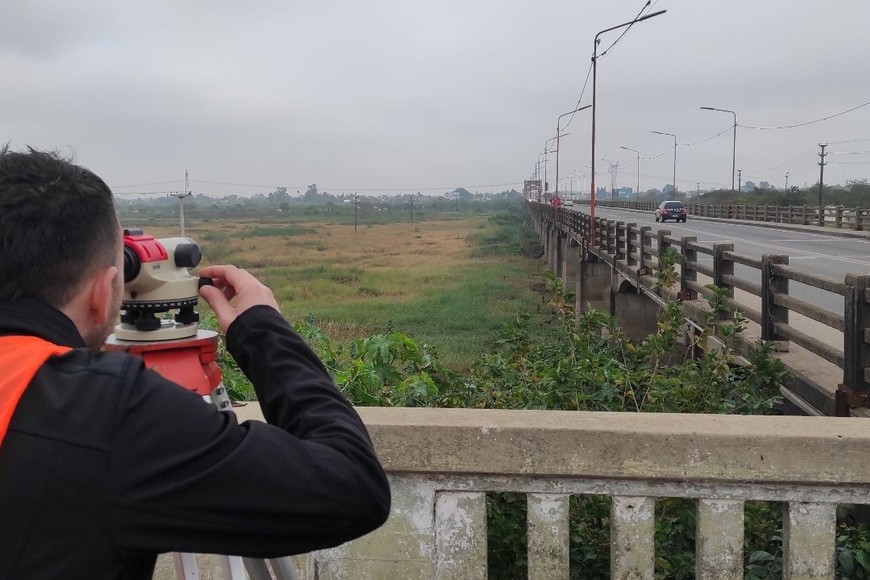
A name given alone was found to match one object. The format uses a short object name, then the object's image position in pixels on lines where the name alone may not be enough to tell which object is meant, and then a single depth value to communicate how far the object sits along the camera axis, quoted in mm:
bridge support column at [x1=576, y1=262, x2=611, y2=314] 24750
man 1044
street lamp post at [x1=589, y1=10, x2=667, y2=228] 20969
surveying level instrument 1401
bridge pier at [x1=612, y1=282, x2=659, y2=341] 16750
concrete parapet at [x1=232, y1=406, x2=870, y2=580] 2088
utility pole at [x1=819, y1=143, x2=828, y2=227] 42806
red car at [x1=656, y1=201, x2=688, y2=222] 43375
